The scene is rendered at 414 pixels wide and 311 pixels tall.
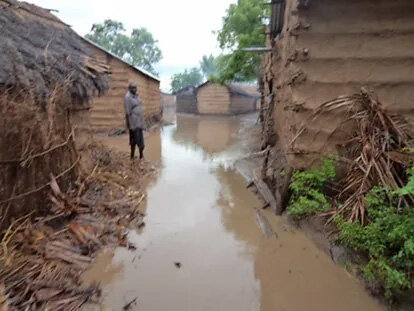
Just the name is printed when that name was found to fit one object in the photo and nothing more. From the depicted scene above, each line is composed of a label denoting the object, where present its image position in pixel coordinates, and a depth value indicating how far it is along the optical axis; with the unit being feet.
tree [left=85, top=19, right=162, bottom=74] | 112.68
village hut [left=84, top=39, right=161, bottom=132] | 41.06
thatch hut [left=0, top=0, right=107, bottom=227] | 12.26
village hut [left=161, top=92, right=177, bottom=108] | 121.34
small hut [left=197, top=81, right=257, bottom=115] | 85.05
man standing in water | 25.67
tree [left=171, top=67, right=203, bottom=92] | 136.67
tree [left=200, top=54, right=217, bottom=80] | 164.04
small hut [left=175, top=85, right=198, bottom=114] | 91.84
